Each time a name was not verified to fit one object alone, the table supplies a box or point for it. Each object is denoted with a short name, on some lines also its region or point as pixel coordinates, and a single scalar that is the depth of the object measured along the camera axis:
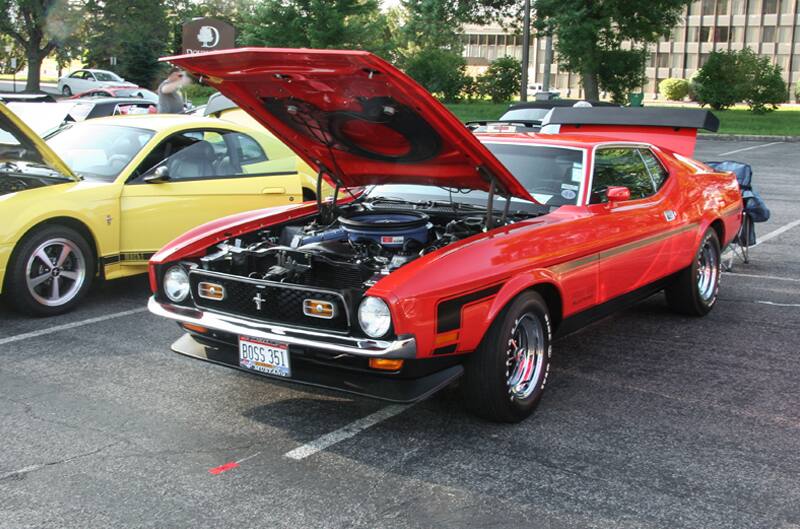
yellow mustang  6.32
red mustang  4.04
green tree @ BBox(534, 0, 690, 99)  30.84
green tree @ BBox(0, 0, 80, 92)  41.84
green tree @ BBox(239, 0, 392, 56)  33.59
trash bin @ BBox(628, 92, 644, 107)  33.65
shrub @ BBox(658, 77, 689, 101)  67.69
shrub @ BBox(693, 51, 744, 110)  42.53
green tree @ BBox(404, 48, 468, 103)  44.12
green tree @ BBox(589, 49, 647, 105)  34.56
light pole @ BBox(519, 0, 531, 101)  27.17
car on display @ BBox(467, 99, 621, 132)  15.48
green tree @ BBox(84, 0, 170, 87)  44.62
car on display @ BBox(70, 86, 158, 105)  35.47
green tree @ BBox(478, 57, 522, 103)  44.53
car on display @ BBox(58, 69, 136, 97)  43.03
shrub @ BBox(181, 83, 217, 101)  47.85
